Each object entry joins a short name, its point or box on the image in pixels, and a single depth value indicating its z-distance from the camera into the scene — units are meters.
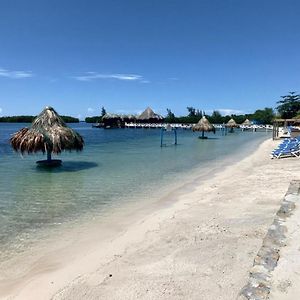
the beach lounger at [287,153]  17.36
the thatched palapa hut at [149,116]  78.62
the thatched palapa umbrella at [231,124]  63.73
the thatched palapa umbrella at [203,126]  41.25
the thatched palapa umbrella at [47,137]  14.38
